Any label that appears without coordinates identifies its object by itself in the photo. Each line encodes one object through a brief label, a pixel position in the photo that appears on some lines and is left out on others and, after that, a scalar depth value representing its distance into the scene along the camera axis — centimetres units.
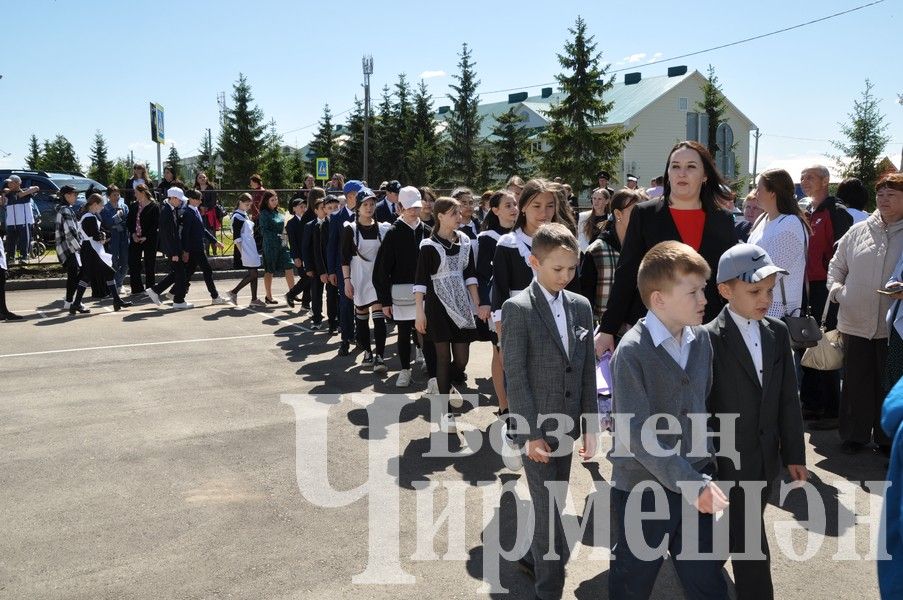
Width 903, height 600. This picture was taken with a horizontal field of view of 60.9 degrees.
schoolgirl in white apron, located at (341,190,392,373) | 870
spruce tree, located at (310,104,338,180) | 6662
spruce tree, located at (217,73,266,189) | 5603
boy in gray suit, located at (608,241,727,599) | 296
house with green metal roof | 6131
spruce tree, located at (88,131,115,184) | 7575
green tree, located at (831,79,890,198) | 3422
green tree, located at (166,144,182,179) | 8871
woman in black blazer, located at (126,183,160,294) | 1460
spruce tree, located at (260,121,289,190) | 5502
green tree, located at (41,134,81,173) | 6856
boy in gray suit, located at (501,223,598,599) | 352
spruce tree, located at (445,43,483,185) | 5456
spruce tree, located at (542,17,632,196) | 4397
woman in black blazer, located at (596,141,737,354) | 426
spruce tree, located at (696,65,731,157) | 5022
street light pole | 4975
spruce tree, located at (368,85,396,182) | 5506
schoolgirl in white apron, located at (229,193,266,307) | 1376
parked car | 2069
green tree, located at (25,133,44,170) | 7375
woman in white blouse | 538
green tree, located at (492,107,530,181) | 5055
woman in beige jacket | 552
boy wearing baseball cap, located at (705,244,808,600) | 320
